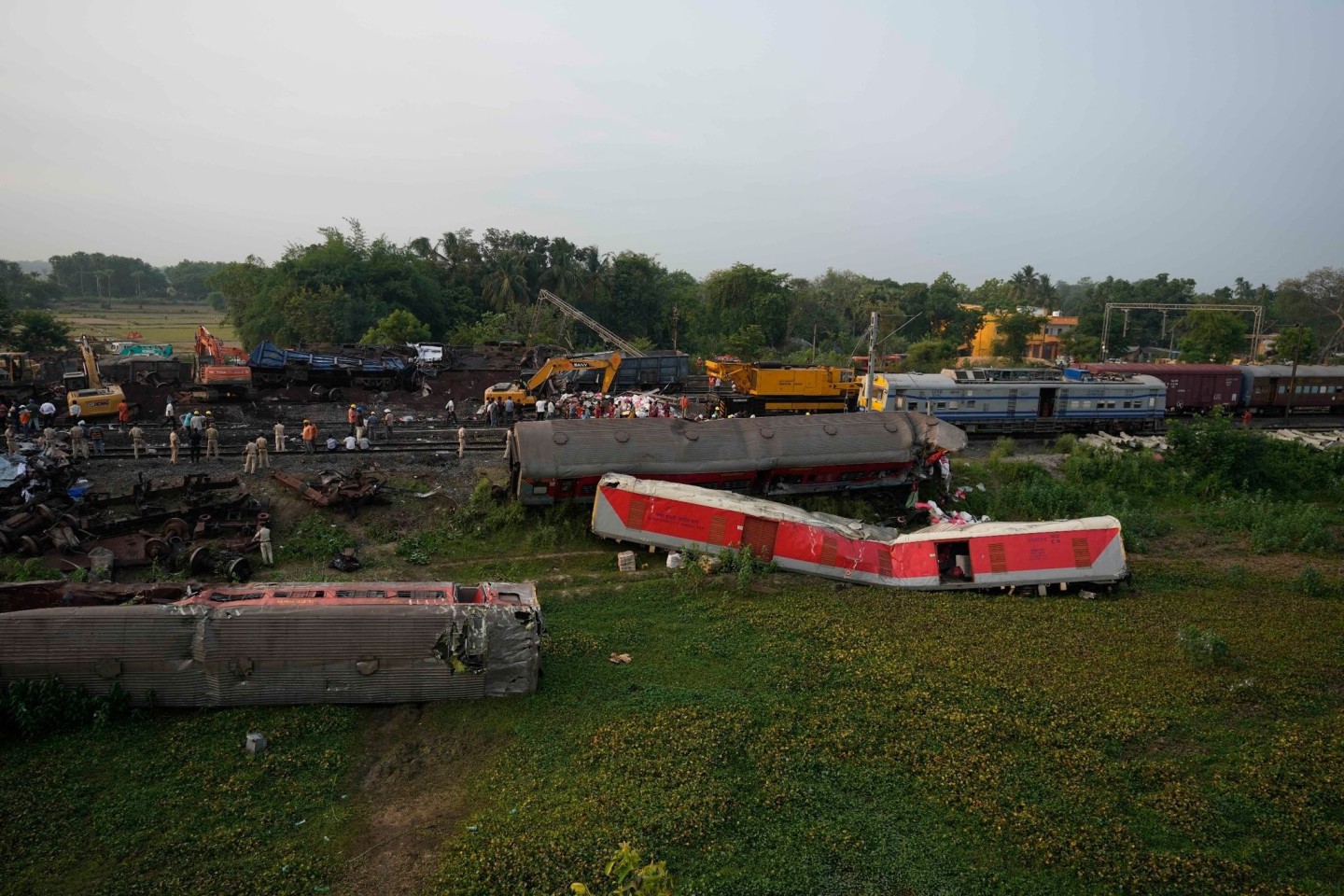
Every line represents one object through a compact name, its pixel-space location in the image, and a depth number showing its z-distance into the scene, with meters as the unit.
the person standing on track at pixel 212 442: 23.31
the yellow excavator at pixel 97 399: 28.72
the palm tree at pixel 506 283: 65.56
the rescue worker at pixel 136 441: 22.94
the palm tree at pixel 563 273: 68.62
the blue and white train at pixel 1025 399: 31.61
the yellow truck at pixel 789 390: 35.06
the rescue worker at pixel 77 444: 22.30
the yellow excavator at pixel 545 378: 34.03
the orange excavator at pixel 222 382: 33.59
